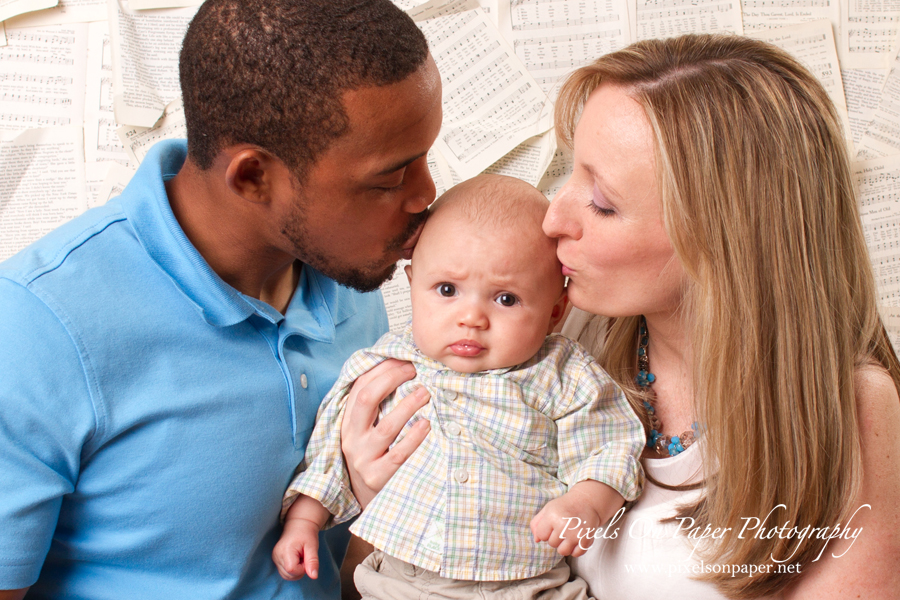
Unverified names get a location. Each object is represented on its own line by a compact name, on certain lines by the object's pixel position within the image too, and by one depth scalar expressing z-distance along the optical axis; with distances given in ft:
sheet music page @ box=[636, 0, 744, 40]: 7.82
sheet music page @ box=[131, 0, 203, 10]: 7.51
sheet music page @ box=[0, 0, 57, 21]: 7.37
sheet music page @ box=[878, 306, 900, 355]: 7.89
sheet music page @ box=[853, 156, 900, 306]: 7.93
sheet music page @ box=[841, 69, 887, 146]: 7.93
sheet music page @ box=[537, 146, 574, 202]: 8.02
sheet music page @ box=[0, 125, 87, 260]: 7.54
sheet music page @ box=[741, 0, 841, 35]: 7.86
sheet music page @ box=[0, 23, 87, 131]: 7.50
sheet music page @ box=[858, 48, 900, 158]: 7.88
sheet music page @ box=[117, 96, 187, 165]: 7.67
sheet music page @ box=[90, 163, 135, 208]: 7.72
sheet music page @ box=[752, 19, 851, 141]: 7.86
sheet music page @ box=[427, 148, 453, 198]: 7.93
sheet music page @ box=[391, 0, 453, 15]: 7.77
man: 3.64
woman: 3.95
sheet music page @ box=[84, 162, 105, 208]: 7.72
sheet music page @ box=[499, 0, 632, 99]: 7.84
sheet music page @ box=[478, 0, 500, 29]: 7.87
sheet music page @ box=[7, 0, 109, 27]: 7.54
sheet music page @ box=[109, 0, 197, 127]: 7.50
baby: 4.10
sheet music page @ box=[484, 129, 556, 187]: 7.92
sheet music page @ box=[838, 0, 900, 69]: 7.84
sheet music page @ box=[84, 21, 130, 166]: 7.62
